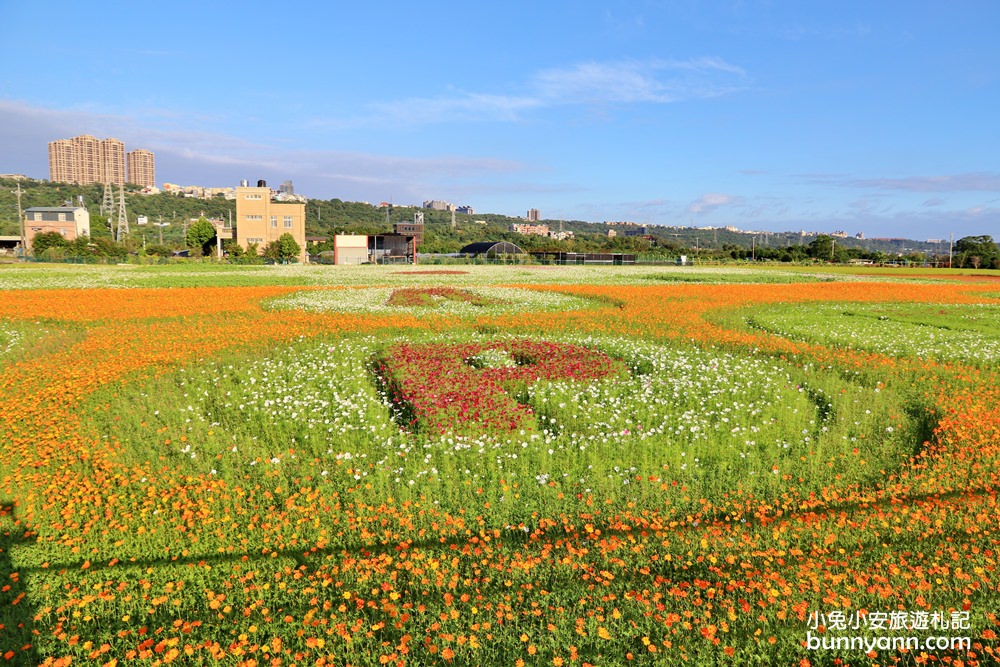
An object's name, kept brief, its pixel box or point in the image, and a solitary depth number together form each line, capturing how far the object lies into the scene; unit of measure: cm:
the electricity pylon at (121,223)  13750
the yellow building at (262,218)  11375
